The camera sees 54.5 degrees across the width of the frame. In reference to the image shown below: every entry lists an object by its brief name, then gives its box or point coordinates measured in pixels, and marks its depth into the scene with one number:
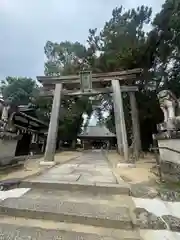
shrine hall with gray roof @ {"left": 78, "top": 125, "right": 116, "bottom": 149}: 34.41
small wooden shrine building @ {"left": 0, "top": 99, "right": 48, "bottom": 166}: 5.06
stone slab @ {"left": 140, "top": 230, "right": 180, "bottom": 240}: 1.93
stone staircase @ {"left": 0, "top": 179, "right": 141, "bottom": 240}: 2.03
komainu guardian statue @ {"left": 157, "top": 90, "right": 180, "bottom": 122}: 4.46
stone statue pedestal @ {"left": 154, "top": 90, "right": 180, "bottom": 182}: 3.89
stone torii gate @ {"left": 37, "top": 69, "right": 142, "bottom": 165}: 7.72
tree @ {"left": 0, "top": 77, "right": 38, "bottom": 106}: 19.34
